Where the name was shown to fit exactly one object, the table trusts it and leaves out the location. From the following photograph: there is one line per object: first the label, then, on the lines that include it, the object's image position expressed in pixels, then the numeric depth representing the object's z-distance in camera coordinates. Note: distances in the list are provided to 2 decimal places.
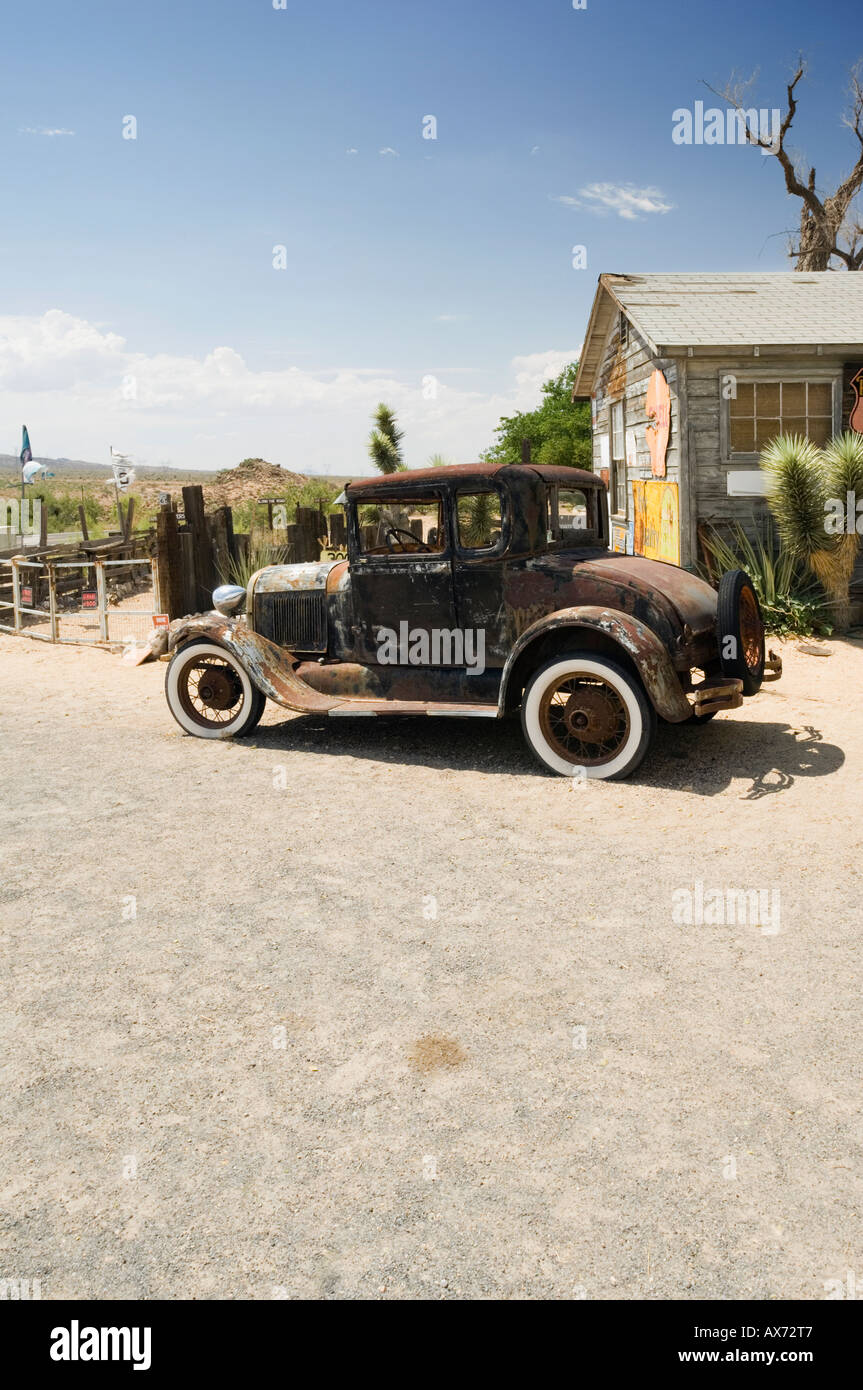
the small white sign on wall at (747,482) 11.82
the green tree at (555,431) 29.61
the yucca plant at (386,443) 29.33
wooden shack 11.44
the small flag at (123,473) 20.42
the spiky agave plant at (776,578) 10.71
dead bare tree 32.94
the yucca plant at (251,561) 13.34
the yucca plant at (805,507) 10.63
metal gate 13.20
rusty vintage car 6.13
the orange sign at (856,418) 11.82
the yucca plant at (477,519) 6.52
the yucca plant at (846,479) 10.42
